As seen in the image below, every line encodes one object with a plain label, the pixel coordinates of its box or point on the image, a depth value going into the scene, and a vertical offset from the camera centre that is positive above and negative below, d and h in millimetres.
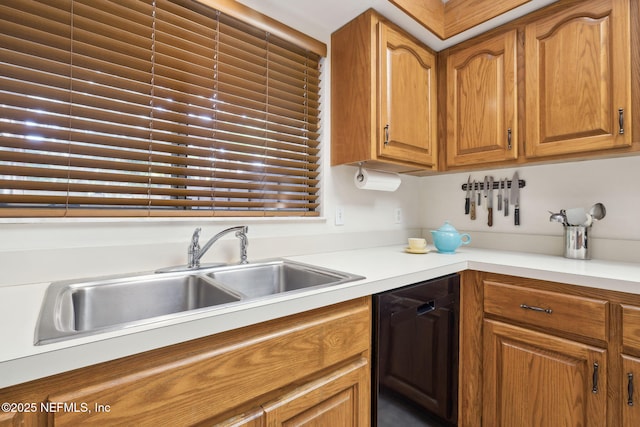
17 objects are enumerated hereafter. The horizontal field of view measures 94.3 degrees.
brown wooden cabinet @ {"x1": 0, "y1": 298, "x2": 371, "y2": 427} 539 -373
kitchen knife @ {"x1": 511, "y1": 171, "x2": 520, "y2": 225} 1788 +115
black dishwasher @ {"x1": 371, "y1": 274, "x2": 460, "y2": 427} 1032 -545
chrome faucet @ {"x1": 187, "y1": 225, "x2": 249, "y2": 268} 1153 -131
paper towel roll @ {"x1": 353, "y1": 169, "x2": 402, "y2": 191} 1672 +199
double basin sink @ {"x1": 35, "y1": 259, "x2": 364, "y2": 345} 852 -258
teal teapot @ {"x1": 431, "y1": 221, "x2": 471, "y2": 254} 1637 -139
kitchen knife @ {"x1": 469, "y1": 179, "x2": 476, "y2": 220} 1974 +83
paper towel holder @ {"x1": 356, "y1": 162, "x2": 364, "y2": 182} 1684 +224
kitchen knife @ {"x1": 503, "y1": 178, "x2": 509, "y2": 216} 1831 +111
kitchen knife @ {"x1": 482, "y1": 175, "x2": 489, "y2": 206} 1907 +180
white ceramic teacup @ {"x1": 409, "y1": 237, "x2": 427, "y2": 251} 1643 -162
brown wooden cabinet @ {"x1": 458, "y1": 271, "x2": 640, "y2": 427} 1034 -548
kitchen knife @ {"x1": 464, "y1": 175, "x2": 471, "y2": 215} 1998 +95
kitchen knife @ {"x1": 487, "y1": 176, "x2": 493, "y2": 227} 1894 +64
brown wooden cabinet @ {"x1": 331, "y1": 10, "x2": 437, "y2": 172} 1490 +636
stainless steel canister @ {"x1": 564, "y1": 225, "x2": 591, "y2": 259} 1470 -135
